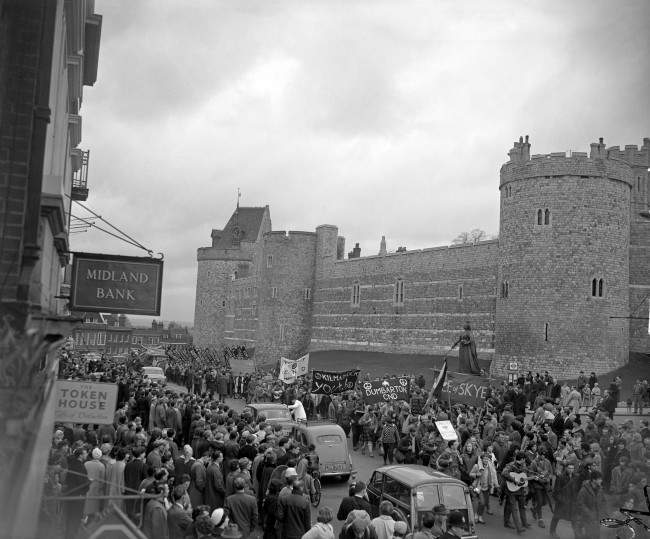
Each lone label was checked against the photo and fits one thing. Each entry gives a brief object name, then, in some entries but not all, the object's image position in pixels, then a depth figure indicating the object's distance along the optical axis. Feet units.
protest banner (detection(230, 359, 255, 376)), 105.29
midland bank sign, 28.39
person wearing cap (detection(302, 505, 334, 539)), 24.68
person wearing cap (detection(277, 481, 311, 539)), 29.30
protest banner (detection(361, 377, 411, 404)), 69.05
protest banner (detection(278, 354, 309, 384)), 88.63
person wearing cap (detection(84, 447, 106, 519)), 31.63
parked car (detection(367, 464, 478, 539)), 31.96
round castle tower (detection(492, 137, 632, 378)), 101.91
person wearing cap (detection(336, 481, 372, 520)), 29.32
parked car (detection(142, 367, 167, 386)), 102.89
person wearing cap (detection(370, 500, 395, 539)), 26.37
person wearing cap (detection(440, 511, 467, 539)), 24.11
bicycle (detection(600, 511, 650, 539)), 31.14
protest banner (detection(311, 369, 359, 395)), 76.95
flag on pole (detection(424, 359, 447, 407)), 63.77
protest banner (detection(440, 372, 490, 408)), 59.93
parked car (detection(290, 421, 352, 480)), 48.91
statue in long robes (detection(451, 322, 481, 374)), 78.90
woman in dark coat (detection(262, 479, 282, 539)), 30.71
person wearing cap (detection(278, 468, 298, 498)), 29.86
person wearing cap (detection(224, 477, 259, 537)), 28.76
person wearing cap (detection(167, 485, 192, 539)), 26.35
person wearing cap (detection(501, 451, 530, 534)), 39.11
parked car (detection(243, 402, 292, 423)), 58.70
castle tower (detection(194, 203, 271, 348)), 247.50
